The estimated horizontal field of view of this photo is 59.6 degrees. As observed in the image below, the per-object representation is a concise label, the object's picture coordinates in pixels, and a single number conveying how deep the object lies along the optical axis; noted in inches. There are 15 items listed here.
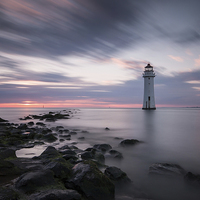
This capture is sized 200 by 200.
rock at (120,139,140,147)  420.0
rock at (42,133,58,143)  445.3
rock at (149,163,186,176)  234.4
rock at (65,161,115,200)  152.6
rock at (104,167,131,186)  200.4
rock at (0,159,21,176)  192.0
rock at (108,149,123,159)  306.9
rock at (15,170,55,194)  148.6
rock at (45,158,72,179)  175.3
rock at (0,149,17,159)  254.3
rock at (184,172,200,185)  207.8
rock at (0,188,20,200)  127.9
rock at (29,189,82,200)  130.0
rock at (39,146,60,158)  263.2
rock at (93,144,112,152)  351.5
